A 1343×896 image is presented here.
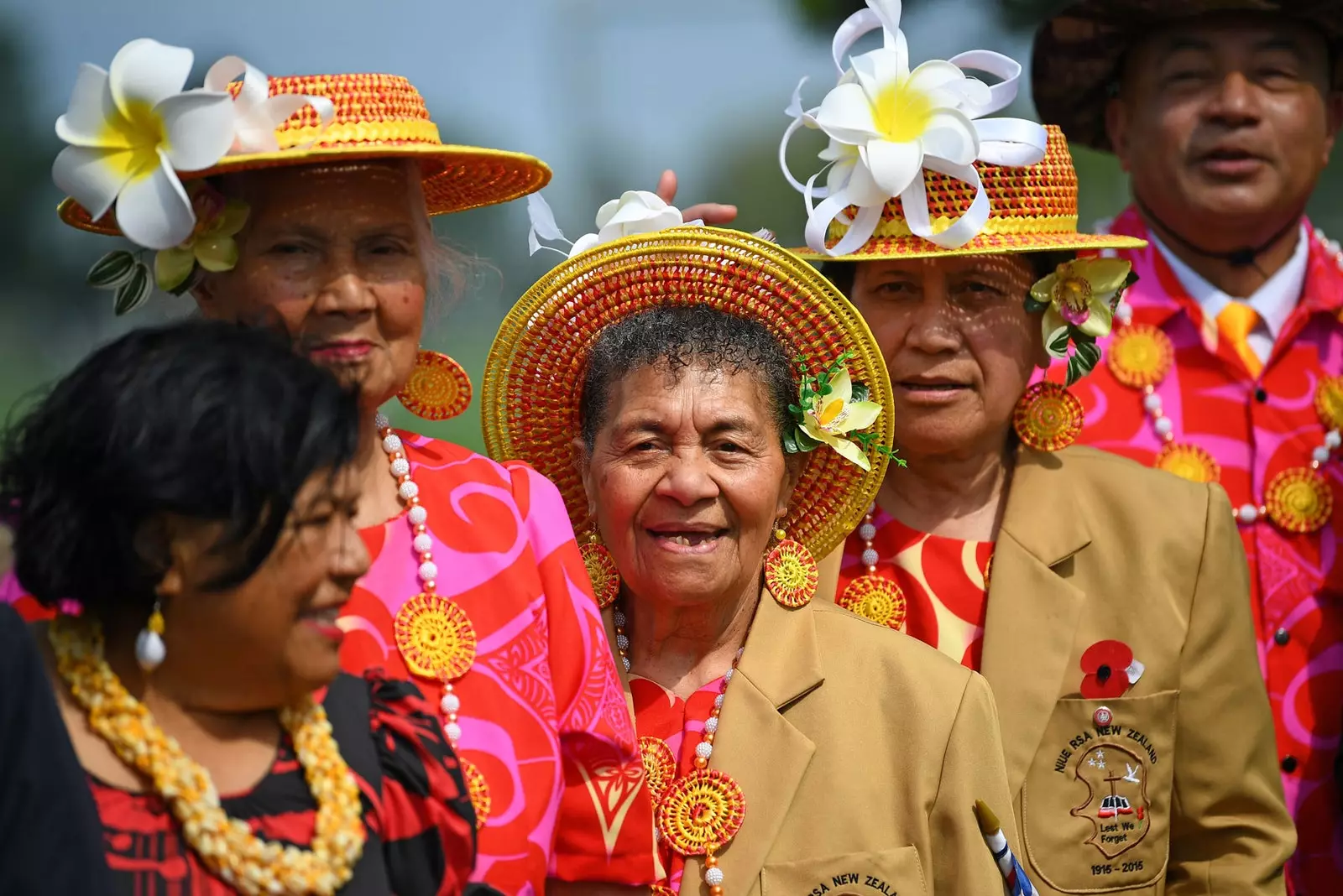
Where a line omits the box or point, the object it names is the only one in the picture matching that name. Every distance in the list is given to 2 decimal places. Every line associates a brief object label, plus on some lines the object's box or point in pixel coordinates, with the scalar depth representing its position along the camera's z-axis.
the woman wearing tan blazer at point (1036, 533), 7.26
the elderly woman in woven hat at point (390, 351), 5.19
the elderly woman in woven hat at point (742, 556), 6.24
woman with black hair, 4.09
